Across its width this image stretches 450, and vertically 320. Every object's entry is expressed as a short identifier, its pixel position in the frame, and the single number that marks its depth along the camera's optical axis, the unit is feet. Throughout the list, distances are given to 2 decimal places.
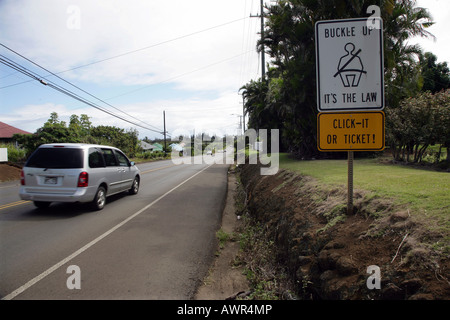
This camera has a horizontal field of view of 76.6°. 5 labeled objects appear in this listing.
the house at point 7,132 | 128.98
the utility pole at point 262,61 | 75.58
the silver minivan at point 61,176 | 23.75
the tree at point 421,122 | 30.35
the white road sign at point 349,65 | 13.04
